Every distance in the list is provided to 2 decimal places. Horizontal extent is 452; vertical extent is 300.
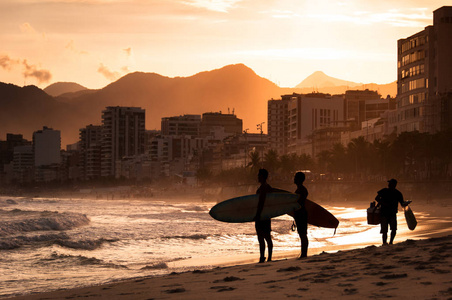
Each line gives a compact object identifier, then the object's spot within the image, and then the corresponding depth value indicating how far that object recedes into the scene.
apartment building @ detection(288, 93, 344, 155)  190.00
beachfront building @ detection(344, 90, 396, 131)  186.84
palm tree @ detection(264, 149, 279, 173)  146.88
